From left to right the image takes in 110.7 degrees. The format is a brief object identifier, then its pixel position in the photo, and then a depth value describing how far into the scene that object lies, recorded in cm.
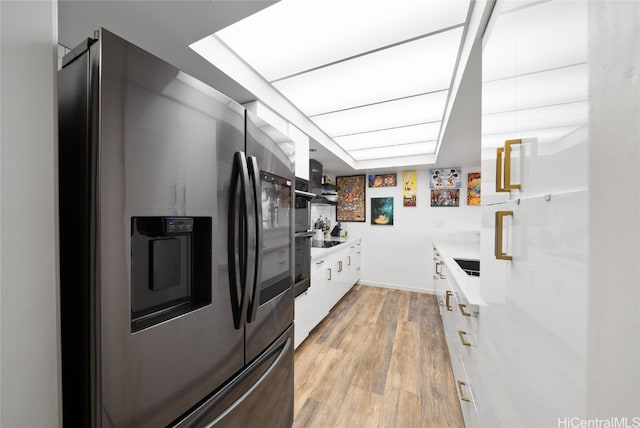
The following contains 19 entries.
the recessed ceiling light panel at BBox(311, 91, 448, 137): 174
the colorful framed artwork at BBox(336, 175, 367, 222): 408
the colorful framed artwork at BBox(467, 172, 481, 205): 339
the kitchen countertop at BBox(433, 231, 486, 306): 112
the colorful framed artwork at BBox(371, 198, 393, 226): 390
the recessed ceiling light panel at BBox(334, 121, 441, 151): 231
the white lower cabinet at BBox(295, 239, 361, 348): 202
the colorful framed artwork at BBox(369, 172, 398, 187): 388
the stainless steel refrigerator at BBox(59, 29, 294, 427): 48
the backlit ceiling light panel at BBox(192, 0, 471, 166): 99
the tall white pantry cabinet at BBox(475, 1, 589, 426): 38
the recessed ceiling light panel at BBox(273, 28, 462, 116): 120
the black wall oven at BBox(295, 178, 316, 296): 186
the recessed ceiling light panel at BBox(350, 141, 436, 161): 286
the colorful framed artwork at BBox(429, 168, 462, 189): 351
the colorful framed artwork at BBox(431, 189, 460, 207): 353
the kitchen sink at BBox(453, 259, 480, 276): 225
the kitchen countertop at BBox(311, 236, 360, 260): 228
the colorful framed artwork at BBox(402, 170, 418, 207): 374
